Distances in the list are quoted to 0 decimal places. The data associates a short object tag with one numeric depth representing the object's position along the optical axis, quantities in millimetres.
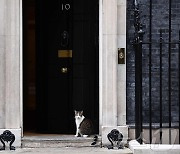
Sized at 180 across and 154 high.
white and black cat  10562
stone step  10219
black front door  11203
